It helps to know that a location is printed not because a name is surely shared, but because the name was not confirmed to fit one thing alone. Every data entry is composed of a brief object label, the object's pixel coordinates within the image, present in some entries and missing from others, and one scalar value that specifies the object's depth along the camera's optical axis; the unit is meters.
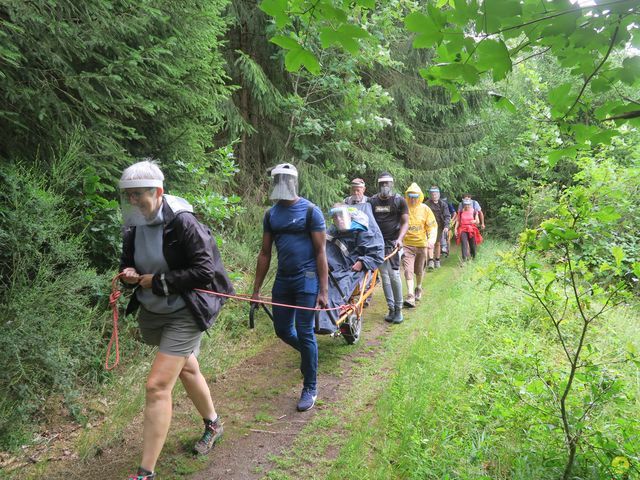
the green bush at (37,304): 3.36
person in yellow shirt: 8.25
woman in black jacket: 2.88
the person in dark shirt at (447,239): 13.65
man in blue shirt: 4.05
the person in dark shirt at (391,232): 7.06
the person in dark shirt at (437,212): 12.51
